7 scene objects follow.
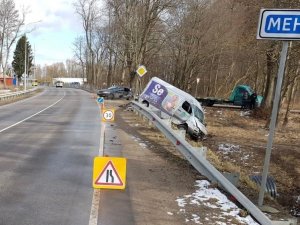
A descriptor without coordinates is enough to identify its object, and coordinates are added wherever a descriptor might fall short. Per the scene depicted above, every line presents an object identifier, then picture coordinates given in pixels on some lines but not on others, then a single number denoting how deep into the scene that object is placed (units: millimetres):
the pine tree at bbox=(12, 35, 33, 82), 78623
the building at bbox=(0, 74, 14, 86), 66760
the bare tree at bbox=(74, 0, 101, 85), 52978
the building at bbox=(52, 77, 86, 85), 126875
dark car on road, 33005
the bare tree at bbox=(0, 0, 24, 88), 46129
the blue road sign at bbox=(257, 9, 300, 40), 4251
